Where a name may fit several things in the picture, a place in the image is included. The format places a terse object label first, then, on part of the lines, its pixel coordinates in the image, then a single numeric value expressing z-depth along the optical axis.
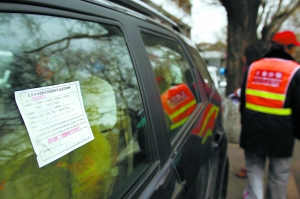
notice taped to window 0.67
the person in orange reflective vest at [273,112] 1.96
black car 0.68
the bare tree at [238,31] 5.47
